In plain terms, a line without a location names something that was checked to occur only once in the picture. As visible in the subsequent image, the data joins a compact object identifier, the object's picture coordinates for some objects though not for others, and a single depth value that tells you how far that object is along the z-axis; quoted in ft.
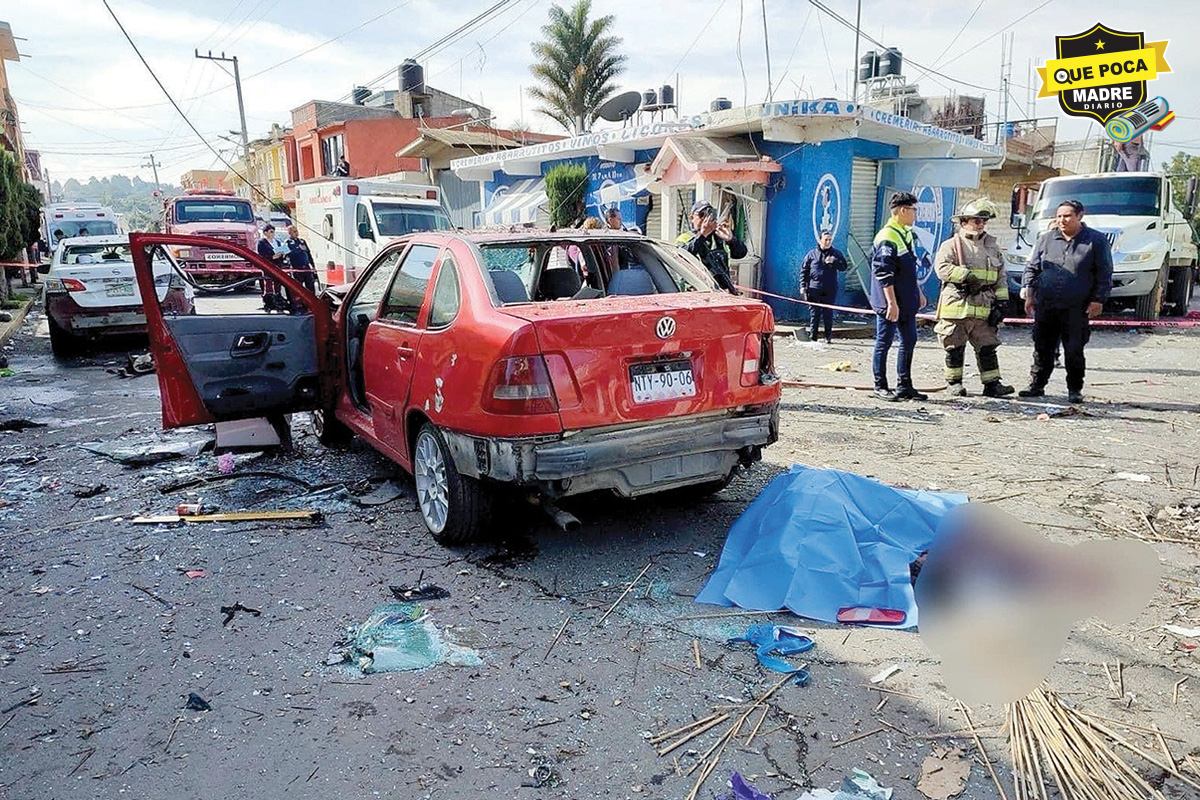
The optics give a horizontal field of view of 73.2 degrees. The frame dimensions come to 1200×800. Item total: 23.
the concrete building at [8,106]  101.61
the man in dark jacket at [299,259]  55.04
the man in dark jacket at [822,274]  38.73
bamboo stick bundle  7.72
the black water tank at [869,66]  69.56
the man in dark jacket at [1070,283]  22.62
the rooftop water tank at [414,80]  124.47
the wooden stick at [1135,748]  7.95
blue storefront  42.45
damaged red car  12.00
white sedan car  34.27
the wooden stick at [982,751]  7.85
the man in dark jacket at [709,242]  24.72
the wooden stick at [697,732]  8.61
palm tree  101.14
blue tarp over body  11.46
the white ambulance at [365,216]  51.13
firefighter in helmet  23.39
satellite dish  64.34
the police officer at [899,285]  23.35
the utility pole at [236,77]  133.80
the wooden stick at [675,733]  8.81
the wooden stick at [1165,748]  8.13
